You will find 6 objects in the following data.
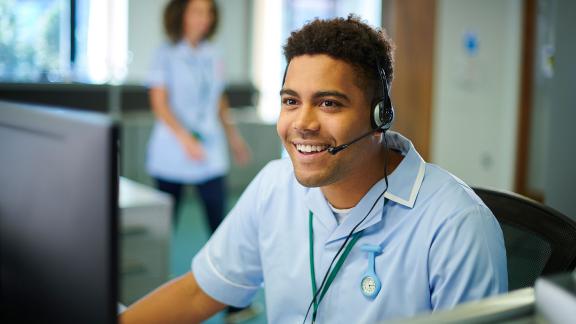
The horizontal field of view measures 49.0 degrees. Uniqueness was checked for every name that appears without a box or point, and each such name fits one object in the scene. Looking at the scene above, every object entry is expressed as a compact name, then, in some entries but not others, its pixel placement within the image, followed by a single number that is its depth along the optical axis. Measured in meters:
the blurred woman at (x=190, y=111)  2.71
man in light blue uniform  0.94
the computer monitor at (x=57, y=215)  0.57
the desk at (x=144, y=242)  1.98
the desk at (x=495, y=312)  0.53
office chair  1.01
